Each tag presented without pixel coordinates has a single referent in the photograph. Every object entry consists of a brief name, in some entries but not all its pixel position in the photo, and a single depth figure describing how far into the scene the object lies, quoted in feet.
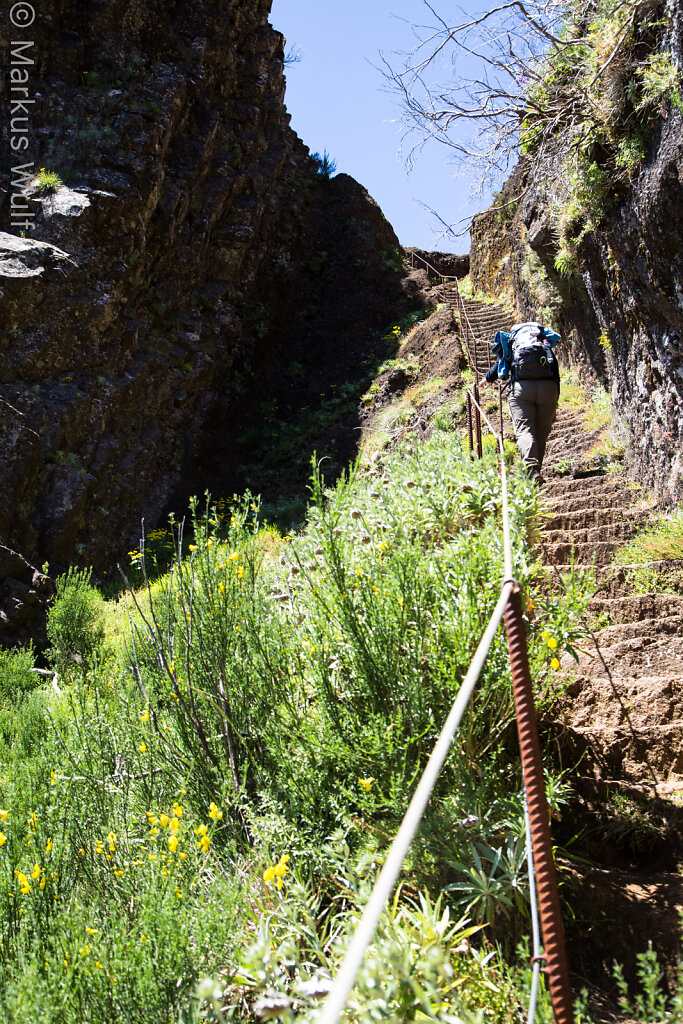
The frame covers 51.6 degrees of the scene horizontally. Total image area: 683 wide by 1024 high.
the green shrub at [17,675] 28.57
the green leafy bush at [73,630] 30.71
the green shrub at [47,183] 44.50
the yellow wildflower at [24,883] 10.06
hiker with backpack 22.89
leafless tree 24.06
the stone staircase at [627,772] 10.19
